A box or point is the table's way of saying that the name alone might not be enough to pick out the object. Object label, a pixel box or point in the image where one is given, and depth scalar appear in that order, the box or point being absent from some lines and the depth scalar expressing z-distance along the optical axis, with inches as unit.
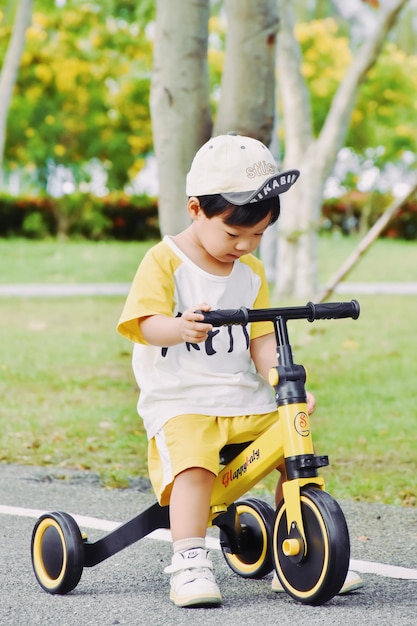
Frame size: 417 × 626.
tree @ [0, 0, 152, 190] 1861.3
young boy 243.6
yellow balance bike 226.2
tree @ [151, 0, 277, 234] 446.4
